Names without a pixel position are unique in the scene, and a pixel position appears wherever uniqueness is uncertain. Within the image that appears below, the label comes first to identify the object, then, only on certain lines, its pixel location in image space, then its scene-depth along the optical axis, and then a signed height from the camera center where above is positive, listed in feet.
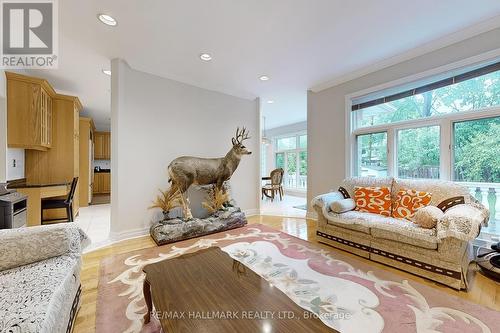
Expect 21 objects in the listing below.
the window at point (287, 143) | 26.13 +3.09
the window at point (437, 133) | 8.31 +1.60
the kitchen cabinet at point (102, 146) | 23.85 +2.46
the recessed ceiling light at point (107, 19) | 7.35 +5.32
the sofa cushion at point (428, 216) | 6.99 -1.72
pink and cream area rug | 4.88 -3.66
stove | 6.56 -1.42
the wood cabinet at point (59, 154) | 13.29 +0.88
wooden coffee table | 3.11 -2.36
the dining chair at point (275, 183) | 21.52 -1.70
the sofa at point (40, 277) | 3.15 -2.17
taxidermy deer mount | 11.03 -0.21
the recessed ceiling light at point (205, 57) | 9.99 +5.39
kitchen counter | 10.85 -1.47
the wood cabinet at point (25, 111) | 10.57 +2.98
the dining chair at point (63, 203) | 11.75 -2.03
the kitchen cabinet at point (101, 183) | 22.71 -1.71
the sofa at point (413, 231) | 6.42 -2.35
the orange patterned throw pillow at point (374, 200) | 9.22 -1.54
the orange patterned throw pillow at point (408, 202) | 8.40 -1.50
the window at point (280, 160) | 27.89 +0.89
